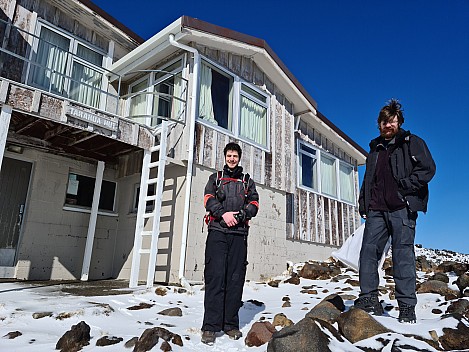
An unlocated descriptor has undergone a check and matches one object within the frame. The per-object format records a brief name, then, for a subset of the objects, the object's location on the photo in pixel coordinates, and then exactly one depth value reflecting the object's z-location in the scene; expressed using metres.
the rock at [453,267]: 6.48
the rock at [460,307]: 3.54
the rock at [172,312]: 4.19
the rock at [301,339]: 2.55
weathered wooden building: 6.75
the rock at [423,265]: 8.22
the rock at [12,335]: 3.00
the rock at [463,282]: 4.83
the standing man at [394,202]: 3.11
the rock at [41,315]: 3.58
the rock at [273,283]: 6.75
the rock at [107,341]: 2.96
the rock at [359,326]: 2.83
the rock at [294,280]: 7.06
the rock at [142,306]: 4.39
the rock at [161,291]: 5.39
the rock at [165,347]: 2.81
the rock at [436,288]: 4.58
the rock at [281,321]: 3.63
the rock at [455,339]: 2.65
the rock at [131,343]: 2.92
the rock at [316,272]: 7.74
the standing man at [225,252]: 3.28
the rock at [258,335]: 3.08
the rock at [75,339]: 2.81
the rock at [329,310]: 3.39
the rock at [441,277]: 5.66
